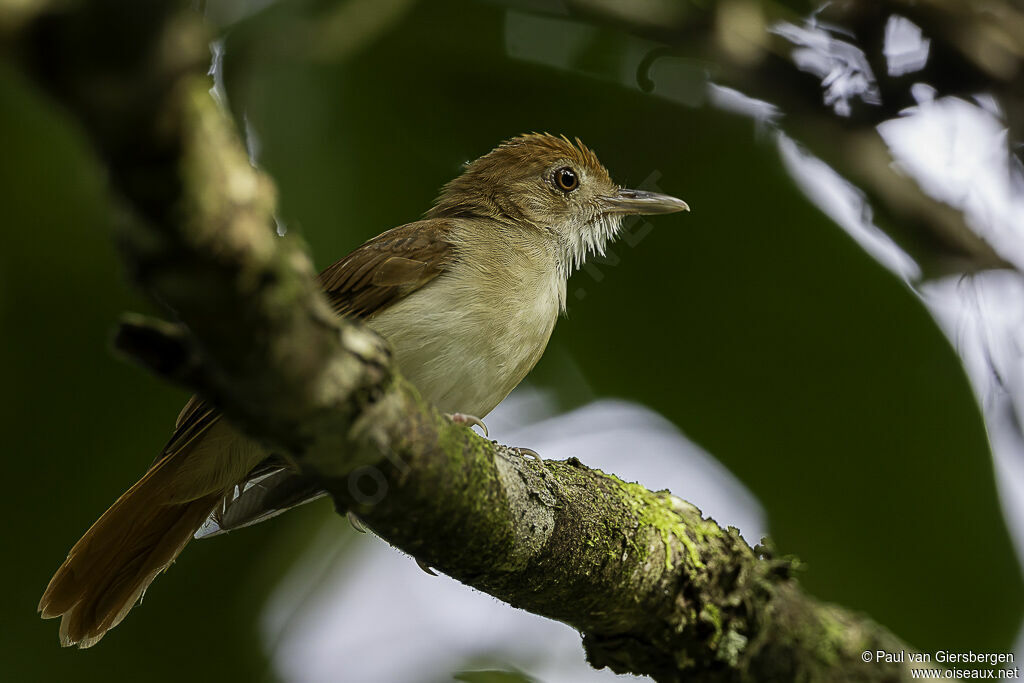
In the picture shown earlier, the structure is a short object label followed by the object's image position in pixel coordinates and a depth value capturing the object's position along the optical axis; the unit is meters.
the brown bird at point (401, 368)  6.23
